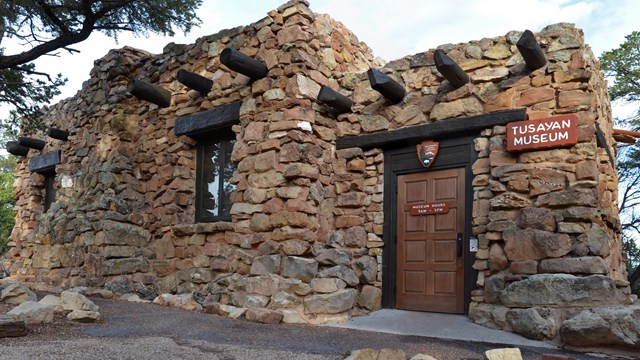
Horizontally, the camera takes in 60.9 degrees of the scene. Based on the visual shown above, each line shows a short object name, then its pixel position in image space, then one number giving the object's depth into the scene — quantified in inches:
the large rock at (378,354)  139.2
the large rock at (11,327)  159.6
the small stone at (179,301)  262.2
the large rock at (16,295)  230.1
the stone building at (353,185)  214.1
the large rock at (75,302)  210.4
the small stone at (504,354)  141.9
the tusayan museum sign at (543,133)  214.5
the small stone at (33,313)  182.7
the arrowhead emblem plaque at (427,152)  249.8
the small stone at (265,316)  224.2
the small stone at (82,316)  198.8
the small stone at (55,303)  209.8
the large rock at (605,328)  173.8
